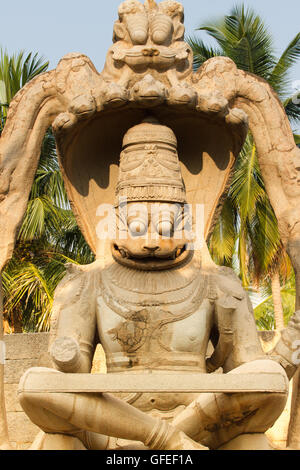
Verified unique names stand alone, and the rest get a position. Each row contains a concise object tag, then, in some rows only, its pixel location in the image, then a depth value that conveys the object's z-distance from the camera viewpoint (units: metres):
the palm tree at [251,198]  15.16
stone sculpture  4.61
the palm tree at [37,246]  14.45
